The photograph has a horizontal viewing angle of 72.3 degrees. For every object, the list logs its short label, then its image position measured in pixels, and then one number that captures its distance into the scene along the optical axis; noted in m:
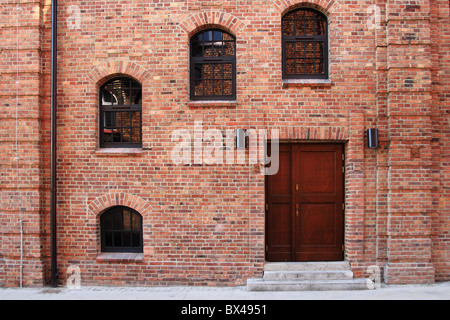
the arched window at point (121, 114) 6.52
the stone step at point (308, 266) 6.13
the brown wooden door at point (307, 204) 6.38
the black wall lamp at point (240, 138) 6.06
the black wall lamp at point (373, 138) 6.05
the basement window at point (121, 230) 6.44
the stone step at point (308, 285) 5.80
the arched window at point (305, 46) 6.42
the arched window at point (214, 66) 6.42
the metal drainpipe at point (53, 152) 6.19
